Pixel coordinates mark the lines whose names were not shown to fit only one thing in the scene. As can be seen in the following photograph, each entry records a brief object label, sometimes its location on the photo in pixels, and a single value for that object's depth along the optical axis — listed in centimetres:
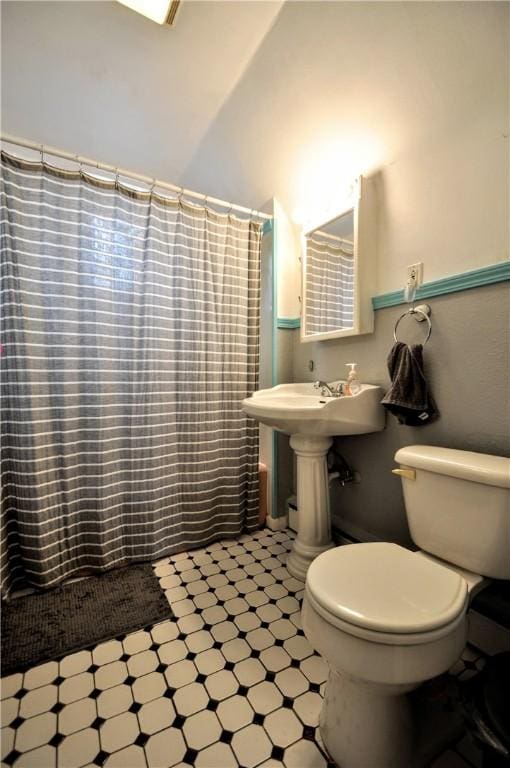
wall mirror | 138
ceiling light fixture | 105
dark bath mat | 111
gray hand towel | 115
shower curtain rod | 125
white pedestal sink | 123
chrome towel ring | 118
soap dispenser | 139
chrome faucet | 151
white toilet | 66
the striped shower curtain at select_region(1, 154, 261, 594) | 131
